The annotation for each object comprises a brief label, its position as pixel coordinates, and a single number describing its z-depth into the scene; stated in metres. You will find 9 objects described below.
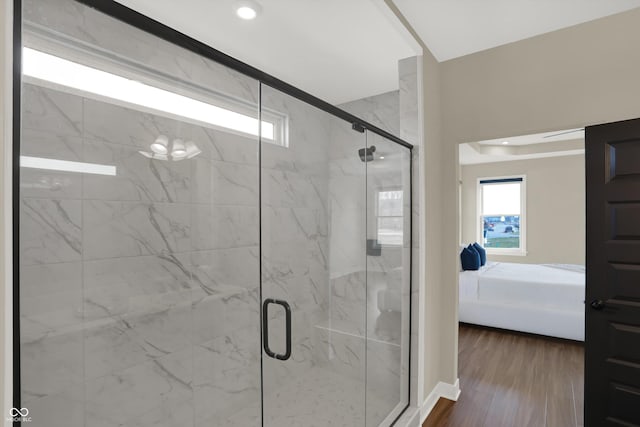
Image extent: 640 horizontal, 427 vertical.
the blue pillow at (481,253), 4.68
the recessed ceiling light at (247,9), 1.91
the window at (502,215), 6.28
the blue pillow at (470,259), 4.37
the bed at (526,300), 3.63
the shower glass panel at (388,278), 2.25
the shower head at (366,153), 2.14
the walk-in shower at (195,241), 1.37
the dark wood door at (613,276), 1.97
